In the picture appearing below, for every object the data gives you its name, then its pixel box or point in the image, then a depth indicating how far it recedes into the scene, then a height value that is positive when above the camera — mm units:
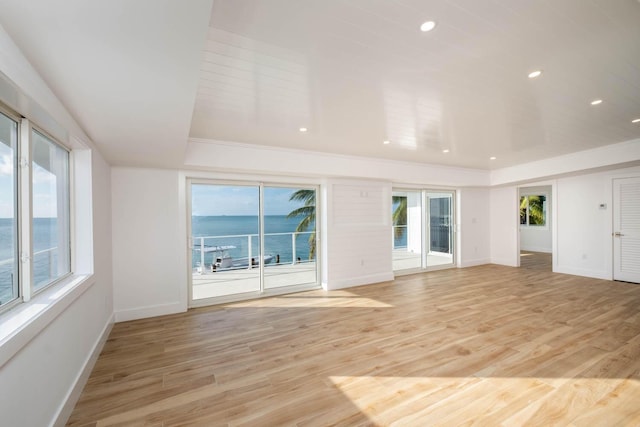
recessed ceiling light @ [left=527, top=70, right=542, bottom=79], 2285 +1153
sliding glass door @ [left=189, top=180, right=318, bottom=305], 4480 -422
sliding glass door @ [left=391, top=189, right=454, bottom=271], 6613 -346
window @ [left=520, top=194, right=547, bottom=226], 9944 +65
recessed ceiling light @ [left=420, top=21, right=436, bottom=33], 1666 +1139
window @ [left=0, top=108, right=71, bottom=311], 1627 +37
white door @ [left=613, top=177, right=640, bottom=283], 5250 -355
